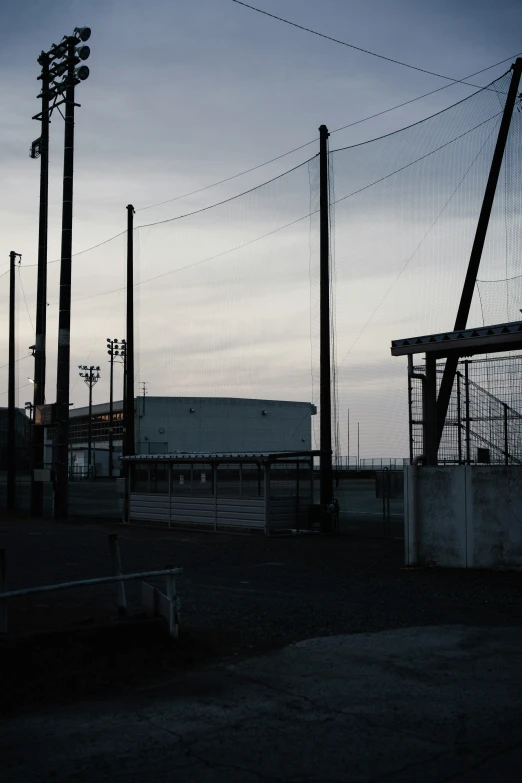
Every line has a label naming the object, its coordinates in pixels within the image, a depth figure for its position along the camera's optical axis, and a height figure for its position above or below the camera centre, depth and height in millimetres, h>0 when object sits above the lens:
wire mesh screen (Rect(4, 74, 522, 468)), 24391 +1151
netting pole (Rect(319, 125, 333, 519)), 24297 +3426
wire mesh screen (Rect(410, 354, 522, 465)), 14938 +732
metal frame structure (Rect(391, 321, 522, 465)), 14961 +2035
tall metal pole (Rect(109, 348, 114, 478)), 83156 +6436
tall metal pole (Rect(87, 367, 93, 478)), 77250 +877
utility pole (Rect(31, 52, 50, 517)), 30094 +4522
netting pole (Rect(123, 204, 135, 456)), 32969 +4532
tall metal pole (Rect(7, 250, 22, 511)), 35031 +1696
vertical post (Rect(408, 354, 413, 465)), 15766 +808
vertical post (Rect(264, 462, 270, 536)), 23516 -1042
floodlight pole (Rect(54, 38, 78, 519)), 28425 +4289
